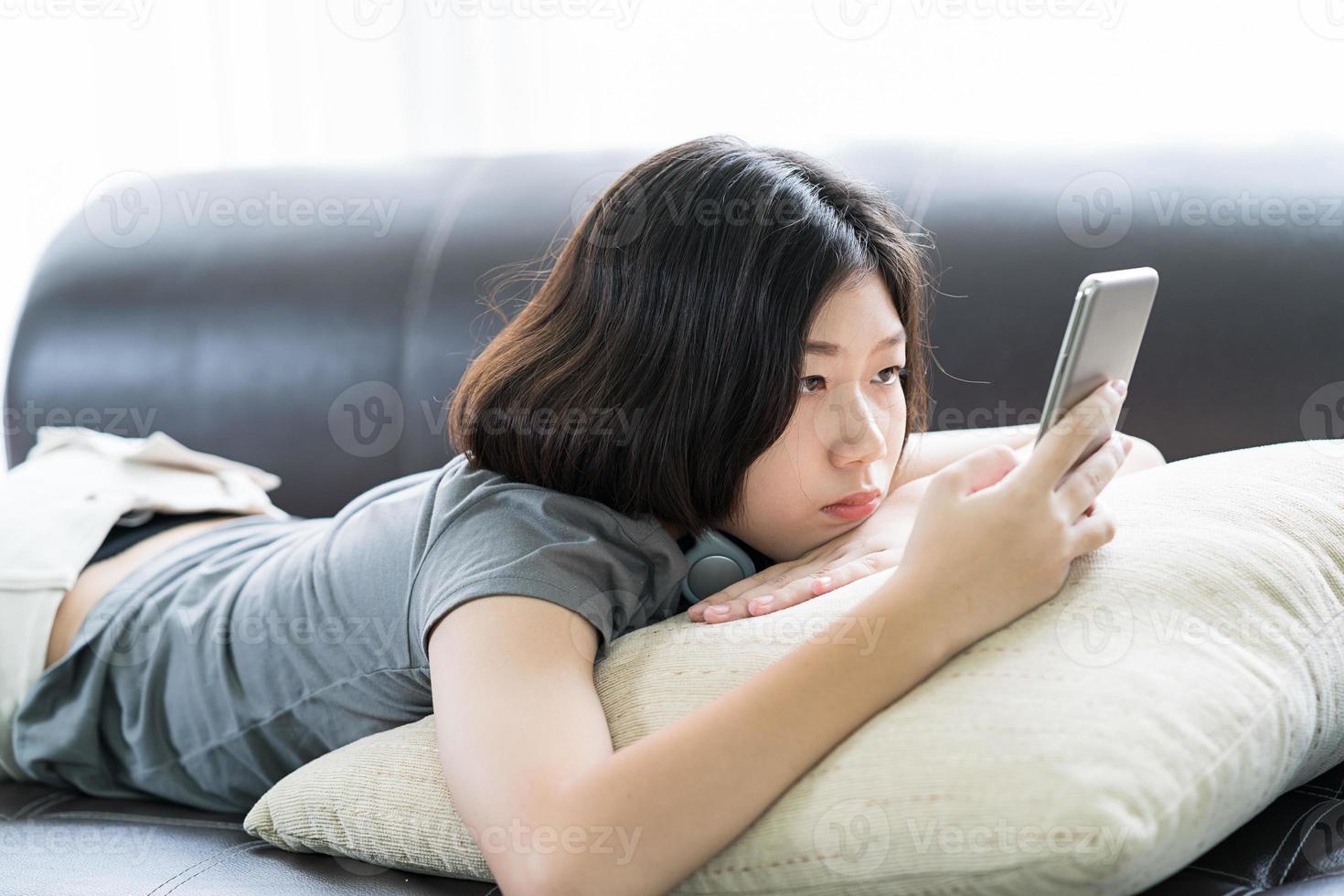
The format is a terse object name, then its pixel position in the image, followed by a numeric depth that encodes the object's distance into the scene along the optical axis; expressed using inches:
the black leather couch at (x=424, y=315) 40.2
